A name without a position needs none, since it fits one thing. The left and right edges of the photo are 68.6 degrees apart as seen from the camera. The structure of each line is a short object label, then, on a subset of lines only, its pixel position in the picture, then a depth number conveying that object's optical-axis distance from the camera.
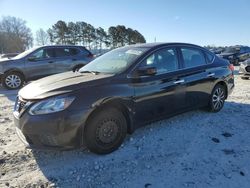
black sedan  2.42
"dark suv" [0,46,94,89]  6.89
